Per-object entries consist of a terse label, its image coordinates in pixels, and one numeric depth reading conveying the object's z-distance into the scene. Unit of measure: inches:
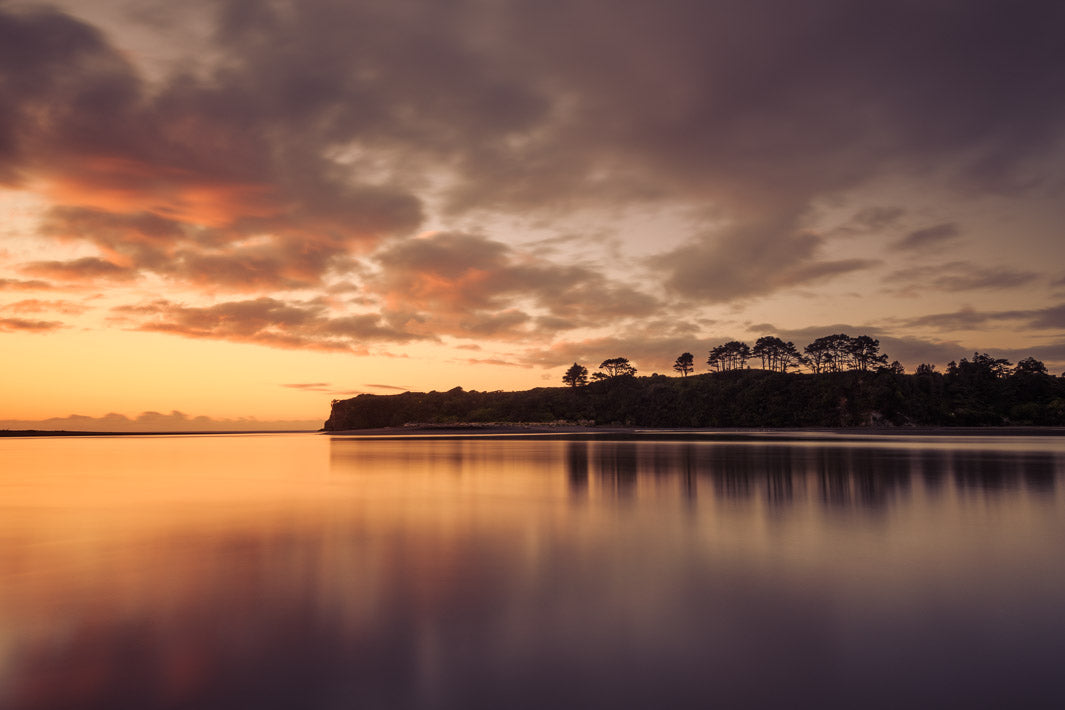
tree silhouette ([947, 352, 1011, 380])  4702.3
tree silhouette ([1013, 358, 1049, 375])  4493.1
